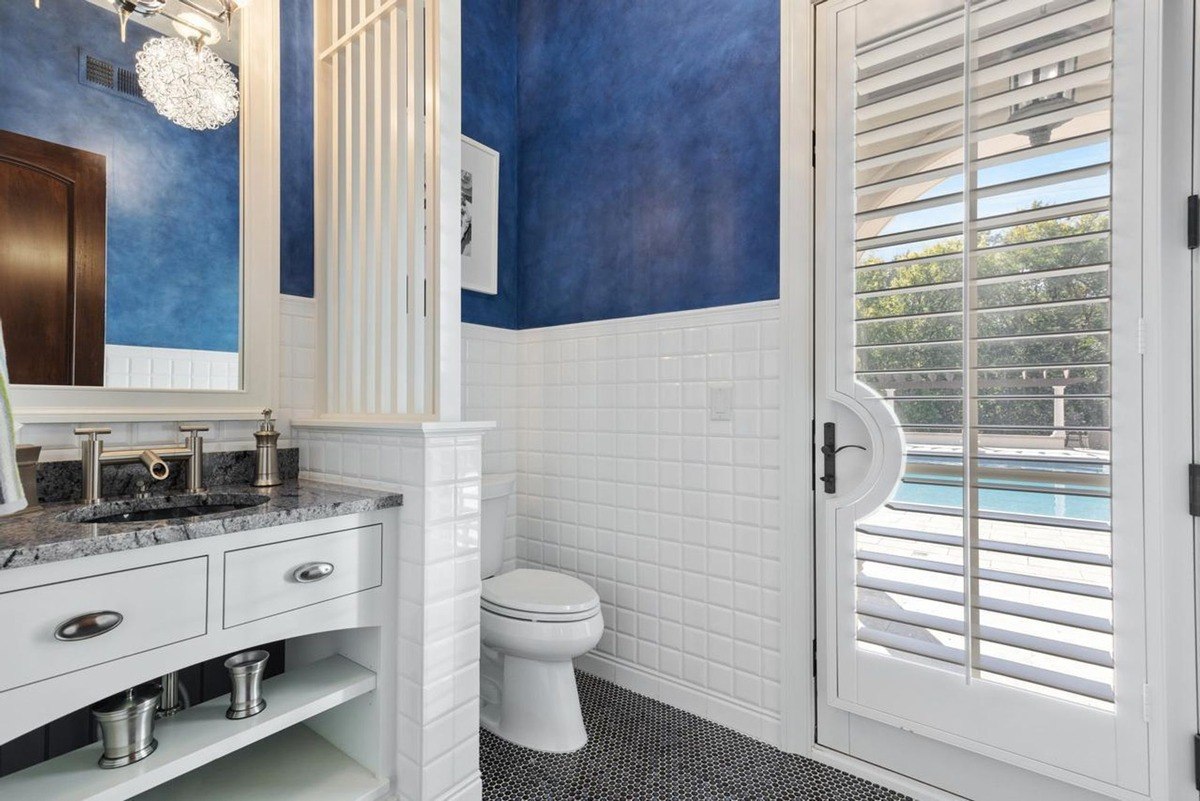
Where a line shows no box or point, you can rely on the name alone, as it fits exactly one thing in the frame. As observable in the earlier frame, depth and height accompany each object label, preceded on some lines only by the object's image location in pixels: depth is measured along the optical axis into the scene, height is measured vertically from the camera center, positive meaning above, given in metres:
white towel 1.10 -0.12
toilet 1.77 -0.80
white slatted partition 1.56 +0.57
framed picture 2.38 +0.81
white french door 1.33 +0.05
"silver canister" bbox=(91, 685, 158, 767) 1.12 -0.67
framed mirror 1.39 +0.52
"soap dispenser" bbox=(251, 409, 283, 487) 1.63 -0.17
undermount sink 1.34 -0.28
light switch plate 1.94 -0.01
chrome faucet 1.37 -0.15
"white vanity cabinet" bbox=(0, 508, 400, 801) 0.98 -0.50
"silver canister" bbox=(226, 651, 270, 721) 1.29 -0.67
